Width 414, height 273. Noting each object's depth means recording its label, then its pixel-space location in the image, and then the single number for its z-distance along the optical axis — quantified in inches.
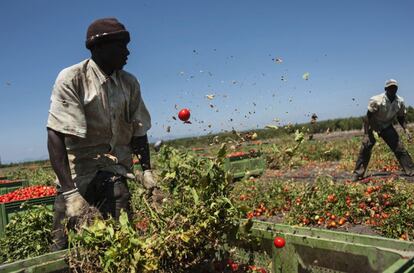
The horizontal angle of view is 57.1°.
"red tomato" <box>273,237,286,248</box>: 84.5
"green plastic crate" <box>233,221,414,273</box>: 70.2
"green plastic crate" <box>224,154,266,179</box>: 436.1
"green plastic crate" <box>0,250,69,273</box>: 75.3
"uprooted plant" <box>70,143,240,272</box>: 76.4
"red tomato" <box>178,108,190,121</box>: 112.5
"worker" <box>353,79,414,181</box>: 332.8
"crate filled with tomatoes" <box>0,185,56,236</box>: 202.2
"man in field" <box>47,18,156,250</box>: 106.4
